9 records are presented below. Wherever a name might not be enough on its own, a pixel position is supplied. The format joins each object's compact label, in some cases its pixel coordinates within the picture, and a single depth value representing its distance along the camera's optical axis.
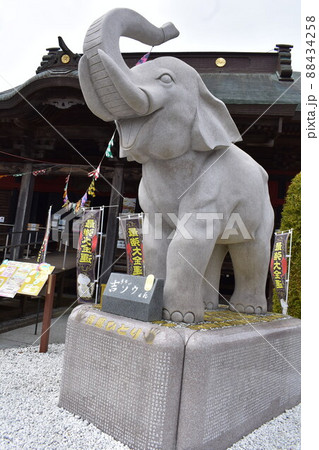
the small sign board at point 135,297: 1.97
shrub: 4.50
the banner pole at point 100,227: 5.18
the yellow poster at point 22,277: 3.86
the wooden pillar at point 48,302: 3.93
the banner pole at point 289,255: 4.31
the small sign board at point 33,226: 9.42
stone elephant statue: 1.83
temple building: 5.96
